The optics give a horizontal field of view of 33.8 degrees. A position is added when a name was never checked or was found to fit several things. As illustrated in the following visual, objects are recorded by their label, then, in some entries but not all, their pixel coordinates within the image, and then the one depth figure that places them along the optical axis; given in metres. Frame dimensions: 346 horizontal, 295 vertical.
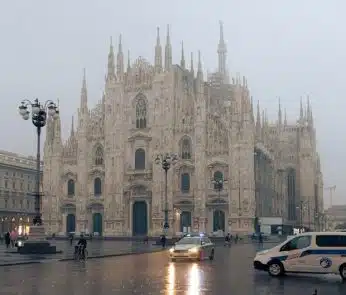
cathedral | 68.06
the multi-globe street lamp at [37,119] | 30.98
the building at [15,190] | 84.38
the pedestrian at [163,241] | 45.74
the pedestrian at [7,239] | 40.59
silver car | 27.94
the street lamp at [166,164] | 46.00
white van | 17.98
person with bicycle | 28.84
